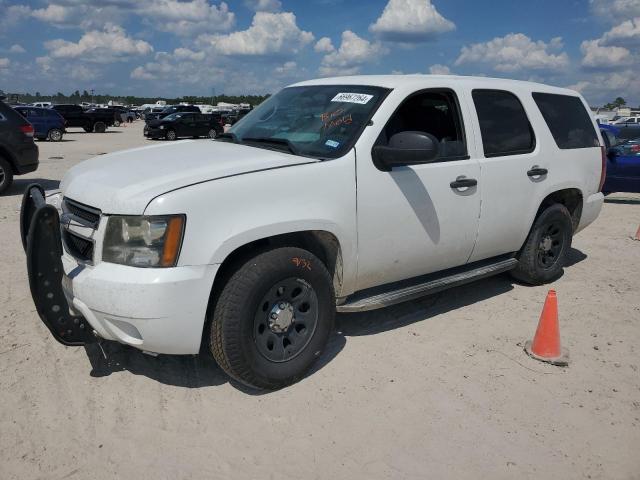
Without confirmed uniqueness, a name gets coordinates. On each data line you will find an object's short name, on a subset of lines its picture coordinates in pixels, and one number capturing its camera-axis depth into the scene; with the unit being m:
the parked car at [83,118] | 32.50
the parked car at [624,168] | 10.17
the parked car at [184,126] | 27.61
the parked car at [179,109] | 33.67
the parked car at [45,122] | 24.27
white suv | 2.95
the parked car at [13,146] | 9.69
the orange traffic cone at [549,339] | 3.92
